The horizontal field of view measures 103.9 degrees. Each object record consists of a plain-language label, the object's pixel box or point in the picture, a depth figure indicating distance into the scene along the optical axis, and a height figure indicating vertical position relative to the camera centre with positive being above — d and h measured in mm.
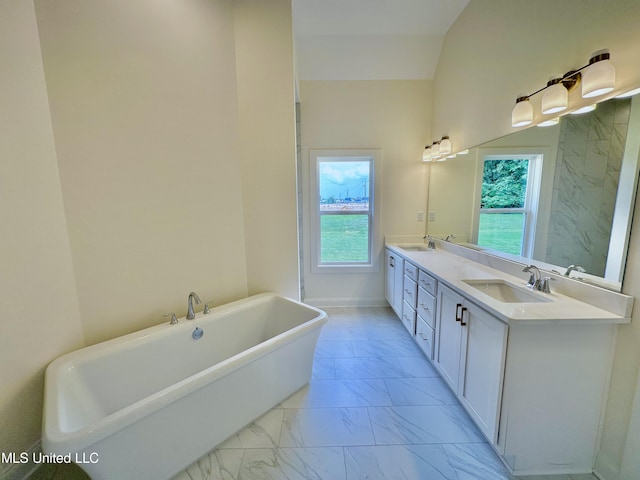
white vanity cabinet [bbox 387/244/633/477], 1235 -879
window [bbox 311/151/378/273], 3319 -50
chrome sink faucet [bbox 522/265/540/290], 1618 -471
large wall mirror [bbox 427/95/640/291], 1240 +80
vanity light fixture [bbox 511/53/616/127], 1187 +625
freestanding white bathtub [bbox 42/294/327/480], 1040 -968
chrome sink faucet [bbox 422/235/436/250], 3166 -451
